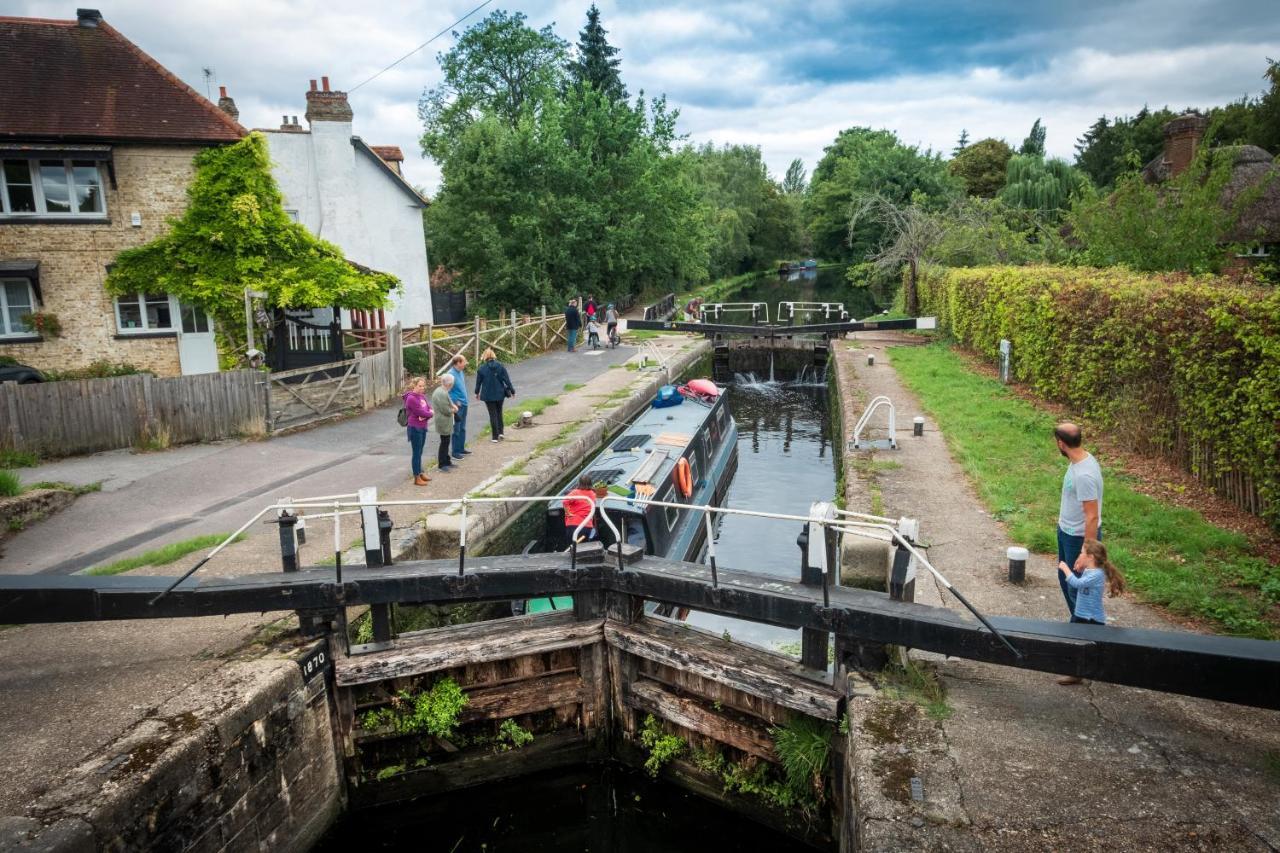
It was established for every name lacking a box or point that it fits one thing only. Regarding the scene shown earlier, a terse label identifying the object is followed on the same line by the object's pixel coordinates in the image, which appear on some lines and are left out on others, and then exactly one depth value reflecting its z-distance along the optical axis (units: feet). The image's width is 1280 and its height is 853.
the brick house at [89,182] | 54.19
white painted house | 76.48
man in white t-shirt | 17.15
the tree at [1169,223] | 50.24
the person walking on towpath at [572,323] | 84.99
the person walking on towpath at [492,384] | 42.75
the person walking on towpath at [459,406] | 39.33
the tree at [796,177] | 423.72
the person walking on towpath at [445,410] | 36.29
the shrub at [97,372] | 54.32
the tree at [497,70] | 147.64
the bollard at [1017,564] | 22.57
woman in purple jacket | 34.63
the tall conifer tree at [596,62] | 130.31
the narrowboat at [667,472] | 28.48
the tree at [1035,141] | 233.14
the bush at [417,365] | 65.93
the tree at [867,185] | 164.66
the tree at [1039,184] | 112.68
